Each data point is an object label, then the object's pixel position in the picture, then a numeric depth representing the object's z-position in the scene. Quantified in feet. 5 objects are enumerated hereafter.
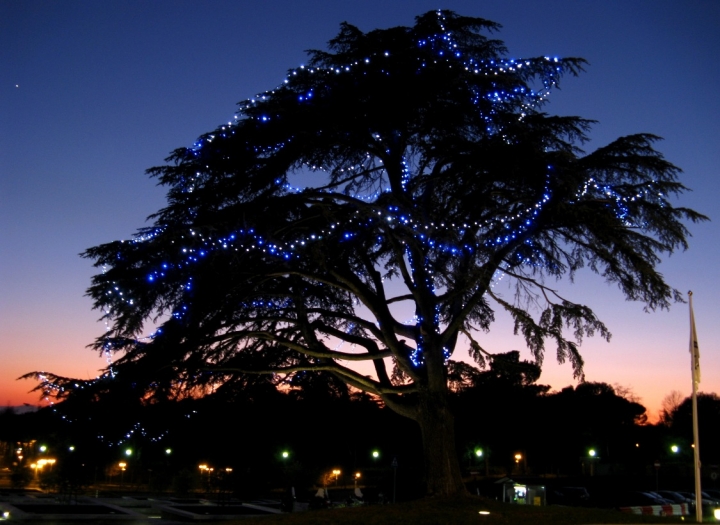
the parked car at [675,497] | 121.60
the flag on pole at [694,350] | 59.80
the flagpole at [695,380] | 56.44
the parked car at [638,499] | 110.63
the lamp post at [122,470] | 173.46
